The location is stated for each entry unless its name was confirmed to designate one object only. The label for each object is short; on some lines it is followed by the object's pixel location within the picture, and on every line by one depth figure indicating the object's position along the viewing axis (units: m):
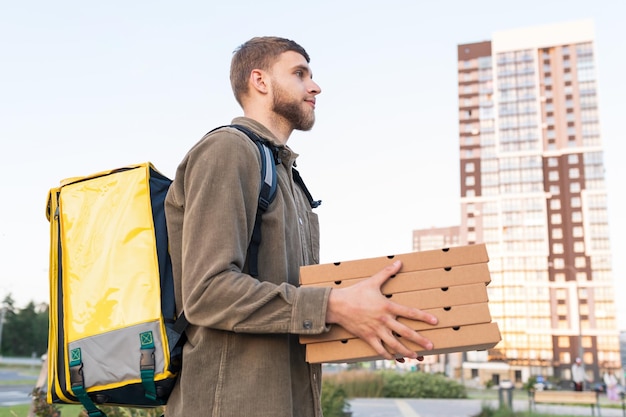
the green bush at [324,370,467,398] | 17.16
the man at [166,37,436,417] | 1.35
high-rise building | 76.38
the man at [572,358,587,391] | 29.33
